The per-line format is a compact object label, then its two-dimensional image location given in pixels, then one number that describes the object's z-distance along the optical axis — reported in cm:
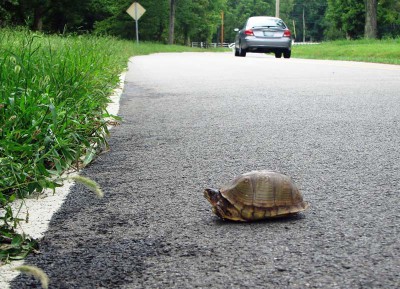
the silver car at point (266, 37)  2636
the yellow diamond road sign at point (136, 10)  3991
